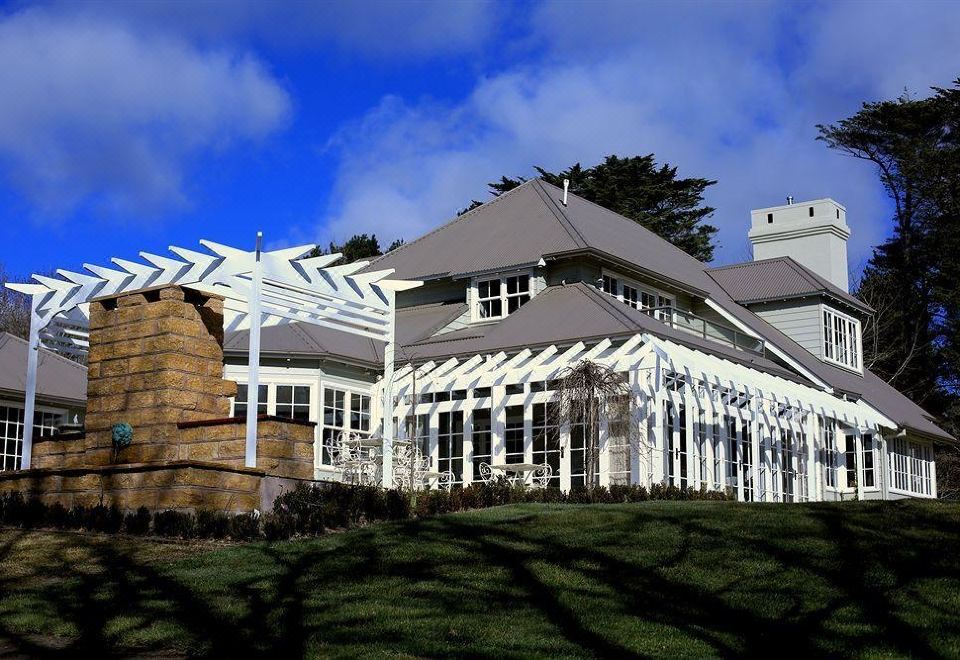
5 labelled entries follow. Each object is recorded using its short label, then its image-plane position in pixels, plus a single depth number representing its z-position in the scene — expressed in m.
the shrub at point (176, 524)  12.91
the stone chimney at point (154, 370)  14.56
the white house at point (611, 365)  20.62
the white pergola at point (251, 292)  14.91
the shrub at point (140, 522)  13.16
